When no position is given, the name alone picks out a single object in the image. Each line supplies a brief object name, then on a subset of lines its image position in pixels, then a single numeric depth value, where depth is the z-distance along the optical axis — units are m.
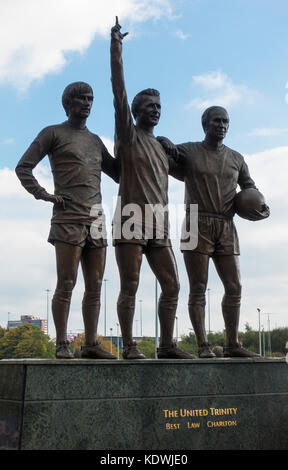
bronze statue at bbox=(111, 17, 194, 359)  6.36
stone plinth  5.29
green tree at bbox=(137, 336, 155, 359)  43.42
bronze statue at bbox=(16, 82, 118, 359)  6.12
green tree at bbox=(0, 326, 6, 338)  55.96
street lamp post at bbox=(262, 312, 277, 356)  51.25
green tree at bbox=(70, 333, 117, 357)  42.05
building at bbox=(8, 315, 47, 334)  94.75
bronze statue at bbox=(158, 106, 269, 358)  6.96
